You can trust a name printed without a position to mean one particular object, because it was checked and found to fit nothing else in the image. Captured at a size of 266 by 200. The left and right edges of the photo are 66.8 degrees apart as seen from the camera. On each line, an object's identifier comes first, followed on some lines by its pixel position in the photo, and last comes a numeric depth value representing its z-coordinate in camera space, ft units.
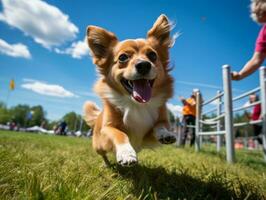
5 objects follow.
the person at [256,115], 19.93
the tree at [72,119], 220.12
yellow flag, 83.51
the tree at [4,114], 199.01
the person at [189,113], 24.54
